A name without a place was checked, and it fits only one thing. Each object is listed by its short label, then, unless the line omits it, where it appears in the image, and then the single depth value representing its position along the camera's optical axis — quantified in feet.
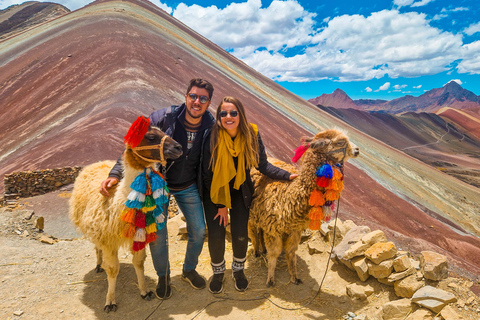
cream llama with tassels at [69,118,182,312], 7.95
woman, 9.01
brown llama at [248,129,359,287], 9.78
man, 8.83
